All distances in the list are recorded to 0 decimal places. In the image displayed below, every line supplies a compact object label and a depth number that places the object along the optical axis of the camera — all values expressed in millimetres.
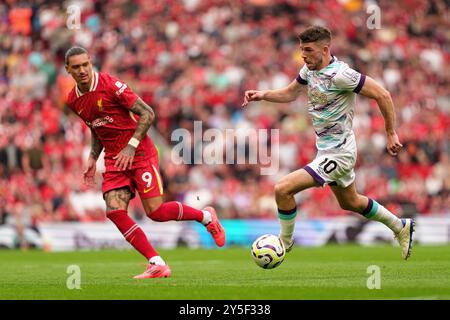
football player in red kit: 10906
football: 10719
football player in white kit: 10719
